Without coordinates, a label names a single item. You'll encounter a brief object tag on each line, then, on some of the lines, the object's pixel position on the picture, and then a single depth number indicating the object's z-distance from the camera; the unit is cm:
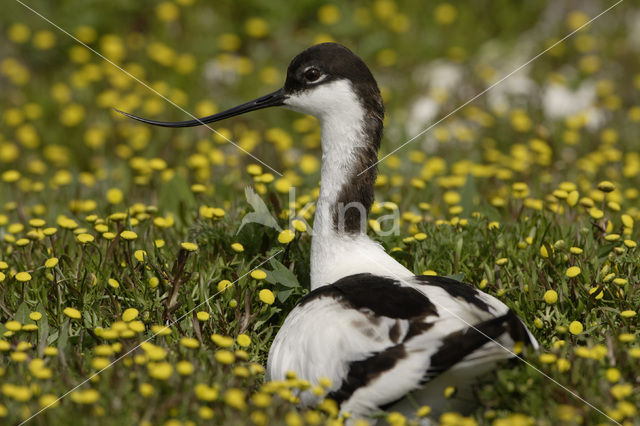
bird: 618
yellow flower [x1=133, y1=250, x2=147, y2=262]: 812
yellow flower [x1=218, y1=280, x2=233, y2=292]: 802
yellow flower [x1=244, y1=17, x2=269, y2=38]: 1730
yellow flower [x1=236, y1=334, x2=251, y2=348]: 723
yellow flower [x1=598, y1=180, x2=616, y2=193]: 861
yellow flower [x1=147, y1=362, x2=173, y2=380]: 601
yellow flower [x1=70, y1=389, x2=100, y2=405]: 575
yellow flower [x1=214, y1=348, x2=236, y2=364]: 631
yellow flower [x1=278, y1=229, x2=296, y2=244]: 826
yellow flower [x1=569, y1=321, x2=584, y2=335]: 740
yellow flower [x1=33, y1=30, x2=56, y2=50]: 1695
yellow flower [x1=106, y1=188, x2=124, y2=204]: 1034
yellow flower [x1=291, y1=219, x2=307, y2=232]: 856
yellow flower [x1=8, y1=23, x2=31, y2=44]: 1709
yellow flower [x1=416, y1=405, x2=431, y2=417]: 604
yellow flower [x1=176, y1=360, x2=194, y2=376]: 607
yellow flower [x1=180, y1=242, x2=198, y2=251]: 782
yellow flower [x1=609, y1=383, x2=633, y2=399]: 603
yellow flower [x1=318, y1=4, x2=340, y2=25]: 1756
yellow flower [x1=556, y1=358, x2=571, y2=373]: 629
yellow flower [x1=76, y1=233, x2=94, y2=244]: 806
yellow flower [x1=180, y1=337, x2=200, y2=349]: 651
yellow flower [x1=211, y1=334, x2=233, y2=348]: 649
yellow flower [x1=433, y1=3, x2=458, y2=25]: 1792
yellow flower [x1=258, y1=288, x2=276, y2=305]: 776
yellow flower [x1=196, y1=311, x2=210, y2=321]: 746
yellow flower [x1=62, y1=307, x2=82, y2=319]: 723
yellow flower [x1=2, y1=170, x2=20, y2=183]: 1020
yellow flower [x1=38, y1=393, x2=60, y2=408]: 597
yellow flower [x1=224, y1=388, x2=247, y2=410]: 583
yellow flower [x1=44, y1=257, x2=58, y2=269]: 792
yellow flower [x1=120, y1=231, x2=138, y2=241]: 806
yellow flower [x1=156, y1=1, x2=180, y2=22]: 1737
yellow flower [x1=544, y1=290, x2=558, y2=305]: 767
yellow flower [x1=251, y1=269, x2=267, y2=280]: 775
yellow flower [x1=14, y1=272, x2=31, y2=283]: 768
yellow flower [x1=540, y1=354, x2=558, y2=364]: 626
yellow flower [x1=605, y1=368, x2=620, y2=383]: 616
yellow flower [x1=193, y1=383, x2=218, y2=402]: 593
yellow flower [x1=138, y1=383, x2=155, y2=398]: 591
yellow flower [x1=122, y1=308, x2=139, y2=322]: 746
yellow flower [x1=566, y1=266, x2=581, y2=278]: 768
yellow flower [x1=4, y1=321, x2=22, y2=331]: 700
